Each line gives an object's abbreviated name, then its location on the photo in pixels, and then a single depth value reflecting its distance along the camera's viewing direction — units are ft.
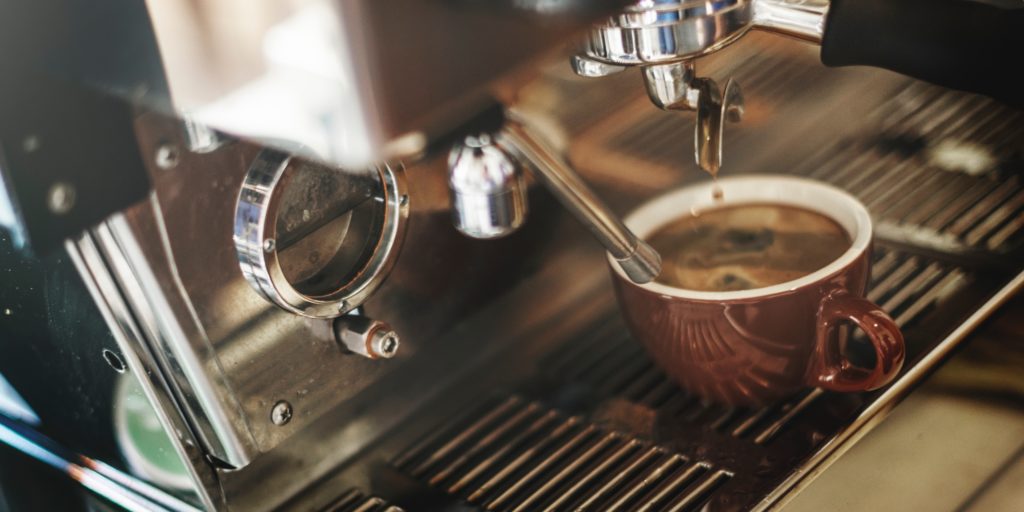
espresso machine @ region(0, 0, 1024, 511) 2.22
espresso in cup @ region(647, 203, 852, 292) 2.86
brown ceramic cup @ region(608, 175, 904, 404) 2.73
